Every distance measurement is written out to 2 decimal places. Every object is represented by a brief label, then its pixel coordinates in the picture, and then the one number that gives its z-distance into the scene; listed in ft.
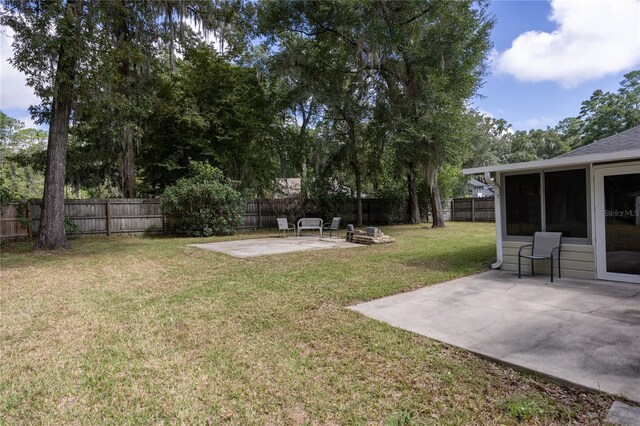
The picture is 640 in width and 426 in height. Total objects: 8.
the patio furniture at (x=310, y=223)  44.58
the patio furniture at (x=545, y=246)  19.39
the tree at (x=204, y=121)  54.28
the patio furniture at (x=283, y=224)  44.01
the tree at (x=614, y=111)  87.86
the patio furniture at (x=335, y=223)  42.24
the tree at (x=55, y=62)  28.19
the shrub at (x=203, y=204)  43.84
